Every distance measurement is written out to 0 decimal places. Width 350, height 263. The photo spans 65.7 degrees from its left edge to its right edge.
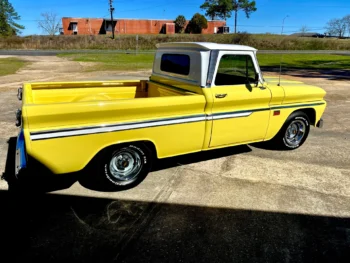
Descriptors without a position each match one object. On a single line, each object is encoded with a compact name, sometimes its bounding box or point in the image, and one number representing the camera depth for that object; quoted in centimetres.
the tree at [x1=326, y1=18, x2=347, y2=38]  8790
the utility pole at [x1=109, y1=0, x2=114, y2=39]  5334
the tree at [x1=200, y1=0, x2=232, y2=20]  7300
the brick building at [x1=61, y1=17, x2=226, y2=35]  6569
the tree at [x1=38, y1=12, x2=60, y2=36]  7302
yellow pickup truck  304
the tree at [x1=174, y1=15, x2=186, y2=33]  6594
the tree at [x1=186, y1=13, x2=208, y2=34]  6512
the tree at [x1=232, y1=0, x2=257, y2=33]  7412
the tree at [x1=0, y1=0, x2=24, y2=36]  6962
